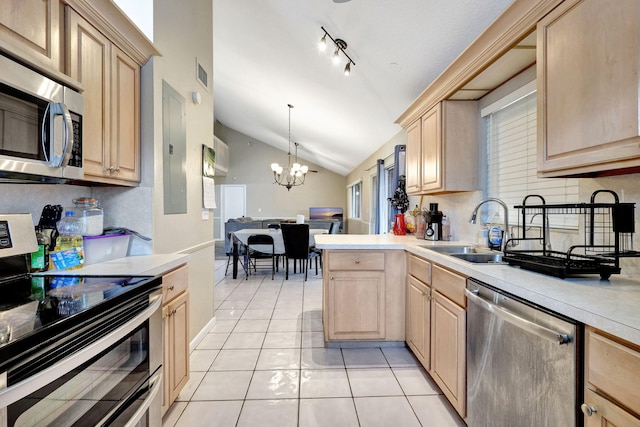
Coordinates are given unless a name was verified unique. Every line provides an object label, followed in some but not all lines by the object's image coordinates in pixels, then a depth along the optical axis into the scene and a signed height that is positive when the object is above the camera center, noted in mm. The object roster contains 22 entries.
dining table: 4801 -457
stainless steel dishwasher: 893 -540
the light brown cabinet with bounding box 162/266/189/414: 1502 -652
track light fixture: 2512 +1495
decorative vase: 3088 -136
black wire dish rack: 1134 -148
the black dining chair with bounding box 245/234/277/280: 4777 -552
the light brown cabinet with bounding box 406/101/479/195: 2301 +527
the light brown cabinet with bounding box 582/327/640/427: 711 -436
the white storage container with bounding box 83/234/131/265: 1601 -192
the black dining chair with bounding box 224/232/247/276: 5115 -699
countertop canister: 1601 -9
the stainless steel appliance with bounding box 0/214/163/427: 719 -386
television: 10438 +7
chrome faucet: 1849 -76
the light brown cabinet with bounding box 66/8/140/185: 1354 +588
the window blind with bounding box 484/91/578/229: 1647 +323
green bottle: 1377 -202
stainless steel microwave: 996 +323
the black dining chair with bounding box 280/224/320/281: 4547 -431
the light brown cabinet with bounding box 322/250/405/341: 2338 -607
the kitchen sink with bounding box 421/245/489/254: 2157 -260
